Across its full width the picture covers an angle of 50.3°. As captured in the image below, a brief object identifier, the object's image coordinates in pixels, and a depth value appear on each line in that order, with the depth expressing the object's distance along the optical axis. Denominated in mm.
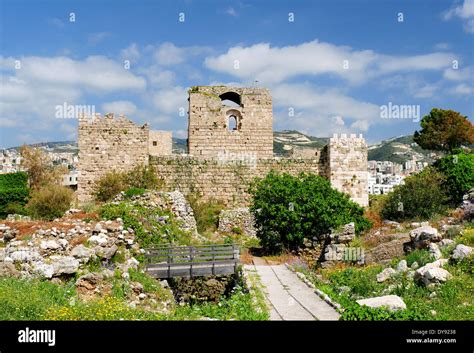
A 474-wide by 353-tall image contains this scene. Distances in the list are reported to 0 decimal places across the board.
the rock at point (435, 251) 11969
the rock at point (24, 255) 11242
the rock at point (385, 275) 11703
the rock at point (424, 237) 13438
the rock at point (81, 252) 11651
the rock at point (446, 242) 12753
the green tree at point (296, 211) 17906
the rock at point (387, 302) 8617
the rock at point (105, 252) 12039
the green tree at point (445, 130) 35625
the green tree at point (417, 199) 20000
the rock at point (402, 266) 11969
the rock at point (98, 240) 12555
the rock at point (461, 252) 11086
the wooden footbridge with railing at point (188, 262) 13074
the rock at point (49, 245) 11961
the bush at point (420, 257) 11922
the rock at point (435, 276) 10219
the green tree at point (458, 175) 21423
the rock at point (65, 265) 10875
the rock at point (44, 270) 10633
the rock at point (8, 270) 10523
